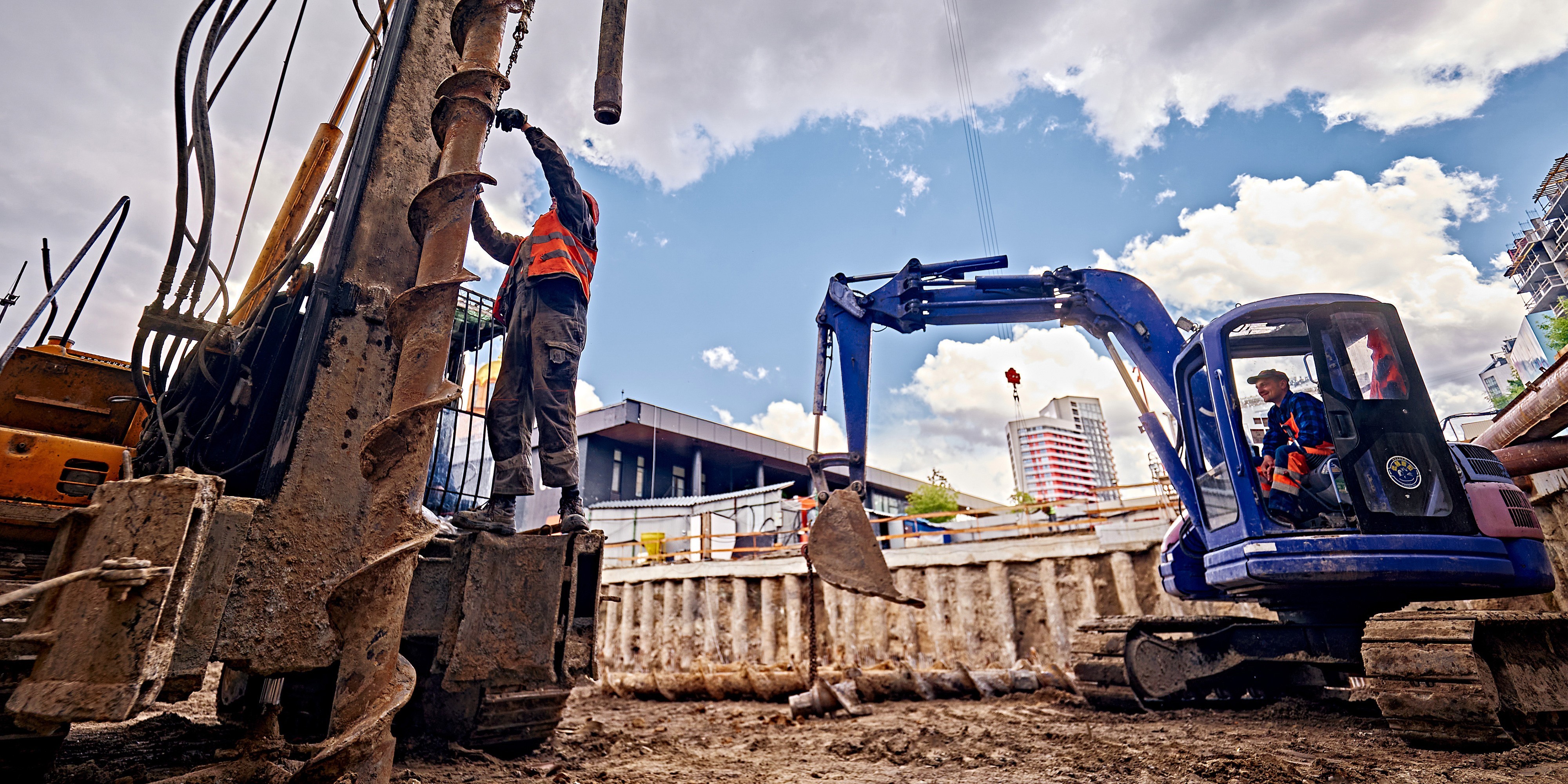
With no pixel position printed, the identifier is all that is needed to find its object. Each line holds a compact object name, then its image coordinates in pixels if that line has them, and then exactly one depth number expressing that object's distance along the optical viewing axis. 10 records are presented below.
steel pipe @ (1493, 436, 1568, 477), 5.55
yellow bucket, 15.33
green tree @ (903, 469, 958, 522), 26.53
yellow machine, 2.55
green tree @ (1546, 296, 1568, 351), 31.75
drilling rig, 1.40
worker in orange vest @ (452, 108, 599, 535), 3.62
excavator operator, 4.54
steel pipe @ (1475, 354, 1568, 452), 5.22
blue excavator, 3.82
